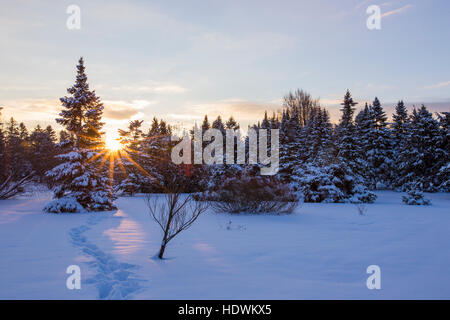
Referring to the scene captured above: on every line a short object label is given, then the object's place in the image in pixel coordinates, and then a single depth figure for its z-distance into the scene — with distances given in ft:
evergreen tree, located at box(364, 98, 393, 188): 110.73
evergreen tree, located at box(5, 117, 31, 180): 73.26
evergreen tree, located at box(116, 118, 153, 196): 79.19
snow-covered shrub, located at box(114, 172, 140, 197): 77.34
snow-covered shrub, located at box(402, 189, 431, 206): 58.75
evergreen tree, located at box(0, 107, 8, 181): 68.37
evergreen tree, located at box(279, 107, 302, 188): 94.38
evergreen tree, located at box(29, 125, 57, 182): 113.47
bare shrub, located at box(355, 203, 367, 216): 42.37
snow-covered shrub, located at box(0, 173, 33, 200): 58.56
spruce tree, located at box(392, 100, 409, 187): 113.91
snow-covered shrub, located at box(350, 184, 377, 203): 62.84
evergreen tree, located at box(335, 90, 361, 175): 102.15
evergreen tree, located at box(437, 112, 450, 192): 80.22
